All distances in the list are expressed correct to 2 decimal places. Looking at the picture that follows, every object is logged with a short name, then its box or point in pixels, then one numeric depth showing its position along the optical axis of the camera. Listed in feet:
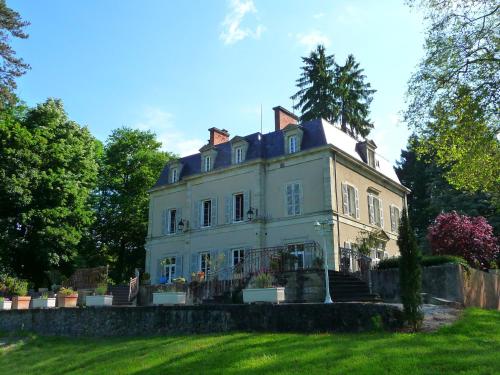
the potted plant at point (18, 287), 76.38
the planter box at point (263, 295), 39.32
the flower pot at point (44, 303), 60.13
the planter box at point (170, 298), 48.80
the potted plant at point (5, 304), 63.67
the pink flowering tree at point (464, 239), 65.72
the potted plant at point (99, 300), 53.83
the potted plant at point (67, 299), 59.67
